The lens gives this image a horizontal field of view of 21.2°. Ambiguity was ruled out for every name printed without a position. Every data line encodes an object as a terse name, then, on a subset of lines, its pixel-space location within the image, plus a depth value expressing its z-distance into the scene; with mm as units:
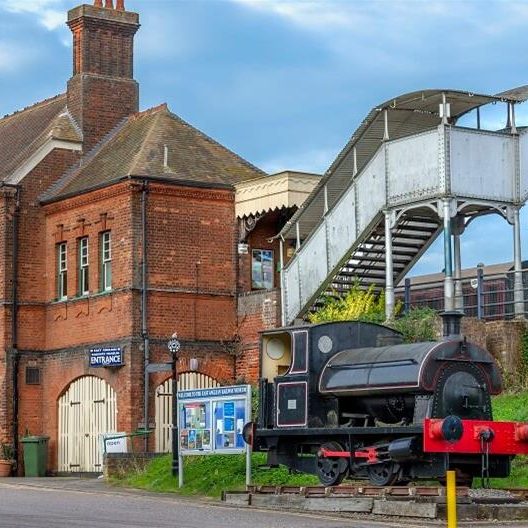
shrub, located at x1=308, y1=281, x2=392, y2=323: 30141
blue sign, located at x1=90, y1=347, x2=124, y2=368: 33125
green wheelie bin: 34312
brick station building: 33469
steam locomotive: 20234
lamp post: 26344
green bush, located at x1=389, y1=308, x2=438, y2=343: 27500
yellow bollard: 13648
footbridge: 29250
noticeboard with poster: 24219
